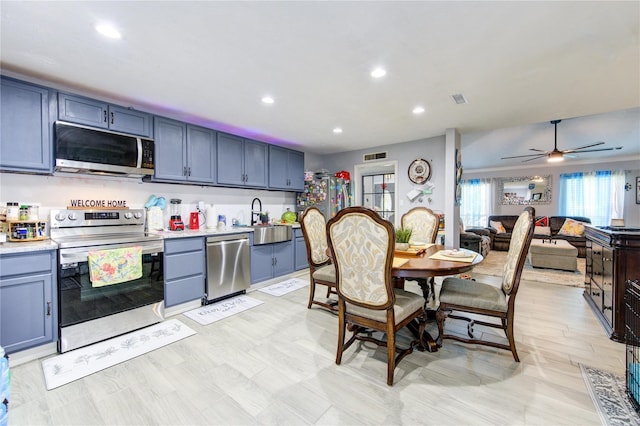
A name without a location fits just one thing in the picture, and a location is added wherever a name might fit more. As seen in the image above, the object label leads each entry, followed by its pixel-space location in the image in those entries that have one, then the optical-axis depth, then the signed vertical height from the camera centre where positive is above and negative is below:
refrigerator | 5.12 +0.31
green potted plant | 2.50 -0.26
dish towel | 2.26 -0.50
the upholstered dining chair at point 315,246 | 2.90 -0.45
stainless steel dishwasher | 3.19 -0.72
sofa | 6.81 -0.57
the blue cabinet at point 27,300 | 1.95 -0.69
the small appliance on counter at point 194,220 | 3.52 -0.15
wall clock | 4.58 +0.67
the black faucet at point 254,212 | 4.38 -0.04
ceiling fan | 4.81 +1.06
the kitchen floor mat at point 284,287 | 3.68 -1.14
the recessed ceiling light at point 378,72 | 2.29 +1.21
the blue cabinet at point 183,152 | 3.09 +0.73
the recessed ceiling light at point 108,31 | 1.71 +1.18
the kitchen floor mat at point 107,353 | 1.90 -1.17
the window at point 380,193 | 5.94 +0.37
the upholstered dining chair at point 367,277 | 1.70 -0.46
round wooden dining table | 1.81 -0.41
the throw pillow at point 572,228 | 6.25 -0.47
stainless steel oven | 2.19 -0.66
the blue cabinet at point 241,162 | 3.74 +0.72
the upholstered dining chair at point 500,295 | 1.96 -0.68
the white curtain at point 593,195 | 6.89 +0.37
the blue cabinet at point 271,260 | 3.80 -0.78
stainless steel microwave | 2.40 +0.58
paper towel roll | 3.67 -0.10
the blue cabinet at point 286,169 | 4.50 +0.73
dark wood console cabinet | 2.28 -0.57
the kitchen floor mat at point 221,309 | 2.83 -1.15
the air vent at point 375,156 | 5.15 +1.05
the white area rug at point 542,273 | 4.14 -1.12
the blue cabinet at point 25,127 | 2.16 +0.71
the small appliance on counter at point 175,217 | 3.29 -0.09
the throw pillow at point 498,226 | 7.47 -0.49
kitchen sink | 3.78 -0.36
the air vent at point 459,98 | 2.82 +1.21
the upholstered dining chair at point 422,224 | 3.29 -0.19
